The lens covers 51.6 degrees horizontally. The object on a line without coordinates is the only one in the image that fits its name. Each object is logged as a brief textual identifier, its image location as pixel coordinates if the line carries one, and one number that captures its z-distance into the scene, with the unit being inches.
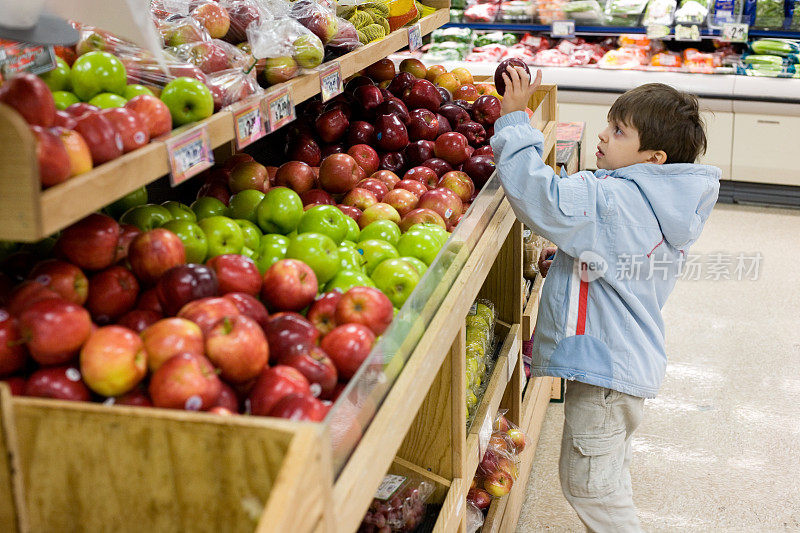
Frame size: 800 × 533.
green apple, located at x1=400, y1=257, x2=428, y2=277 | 67.7
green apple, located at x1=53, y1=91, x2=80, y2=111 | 54.3
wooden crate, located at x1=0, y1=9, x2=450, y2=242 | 37.7
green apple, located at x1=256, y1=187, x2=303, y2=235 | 72.3
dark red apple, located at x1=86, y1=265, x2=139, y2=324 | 52.9
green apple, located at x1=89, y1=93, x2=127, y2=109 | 54.6
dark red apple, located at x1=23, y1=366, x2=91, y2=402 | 44.4
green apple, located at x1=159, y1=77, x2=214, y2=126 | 56.6
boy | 80.3
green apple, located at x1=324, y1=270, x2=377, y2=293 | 63.8
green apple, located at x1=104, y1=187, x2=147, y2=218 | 67.1
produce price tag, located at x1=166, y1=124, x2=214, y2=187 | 50.7
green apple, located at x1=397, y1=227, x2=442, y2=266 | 72.1
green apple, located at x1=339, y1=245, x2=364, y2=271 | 67.5
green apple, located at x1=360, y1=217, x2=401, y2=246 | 75.8
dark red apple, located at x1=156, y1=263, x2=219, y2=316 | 51.6
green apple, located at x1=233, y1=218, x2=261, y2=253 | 68.4
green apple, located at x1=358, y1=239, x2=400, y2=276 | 70.4
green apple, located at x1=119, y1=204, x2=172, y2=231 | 61.9
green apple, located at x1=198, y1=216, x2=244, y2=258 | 64.0
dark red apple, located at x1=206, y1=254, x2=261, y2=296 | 56.2
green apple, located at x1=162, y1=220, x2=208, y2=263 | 60.0
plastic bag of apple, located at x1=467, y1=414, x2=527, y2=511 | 94.3
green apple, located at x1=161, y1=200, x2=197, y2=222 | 64.9
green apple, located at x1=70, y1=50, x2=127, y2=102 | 56.1
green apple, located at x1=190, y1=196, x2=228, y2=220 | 72.7
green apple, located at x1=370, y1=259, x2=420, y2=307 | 64.6
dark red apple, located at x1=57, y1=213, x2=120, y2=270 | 52.4
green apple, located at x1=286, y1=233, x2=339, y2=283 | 62.8
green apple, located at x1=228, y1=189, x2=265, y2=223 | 75.4
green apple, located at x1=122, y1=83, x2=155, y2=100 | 57.4
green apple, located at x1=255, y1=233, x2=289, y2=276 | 65.4
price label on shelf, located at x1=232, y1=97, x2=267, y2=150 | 59.6
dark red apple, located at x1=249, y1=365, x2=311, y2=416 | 45.9
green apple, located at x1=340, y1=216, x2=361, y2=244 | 75.3
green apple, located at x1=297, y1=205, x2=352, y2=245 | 72.5
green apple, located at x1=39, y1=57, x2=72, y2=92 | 56.8
